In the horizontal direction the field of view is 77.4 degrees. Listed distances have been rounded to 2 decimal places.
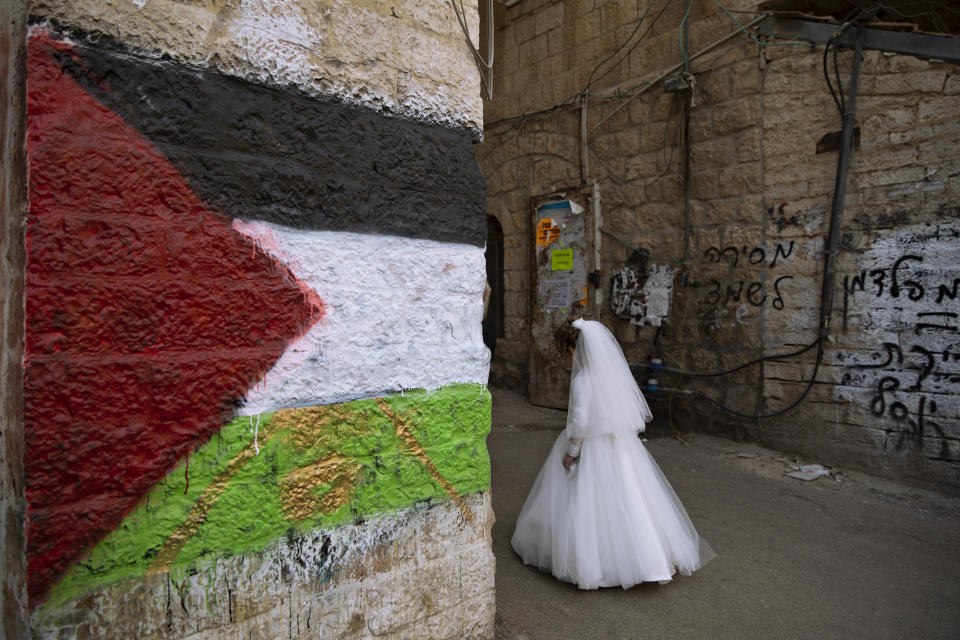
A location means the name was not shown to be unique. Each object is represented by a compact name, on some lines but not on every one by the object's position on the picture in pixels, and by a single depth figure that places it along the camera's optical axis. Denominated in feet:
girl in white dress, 9.93
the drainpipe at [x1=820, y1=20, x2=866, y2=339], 15.49
